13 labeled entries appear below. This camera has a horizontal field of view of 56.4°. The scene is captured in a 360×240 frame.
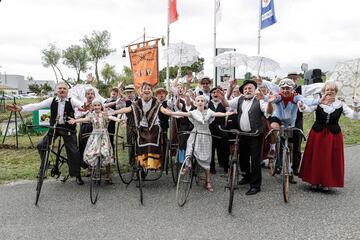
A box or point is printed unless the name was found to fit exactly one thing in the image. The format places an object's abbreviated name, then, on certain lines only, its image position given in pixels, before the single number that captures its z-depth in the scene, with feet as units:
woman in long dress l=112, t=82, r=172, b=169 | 18.26
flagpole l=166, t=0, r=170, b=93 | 39.08
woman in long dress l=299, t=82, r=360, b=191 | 17.92
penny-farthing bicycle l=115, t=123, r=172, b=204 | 18.00
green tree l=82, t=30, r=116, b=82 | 188.24
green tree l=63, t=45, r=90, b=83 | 190.08
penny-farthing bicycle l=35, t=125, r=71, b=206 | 17.00
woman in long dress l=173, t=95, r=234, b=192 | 18.31
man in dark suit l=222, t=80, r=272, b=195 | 18.13
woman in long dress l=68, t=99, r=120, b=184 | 18.38
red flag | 40.91
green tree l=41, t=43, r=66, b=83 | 195.31
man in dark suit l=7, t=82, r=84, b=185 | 19.16
